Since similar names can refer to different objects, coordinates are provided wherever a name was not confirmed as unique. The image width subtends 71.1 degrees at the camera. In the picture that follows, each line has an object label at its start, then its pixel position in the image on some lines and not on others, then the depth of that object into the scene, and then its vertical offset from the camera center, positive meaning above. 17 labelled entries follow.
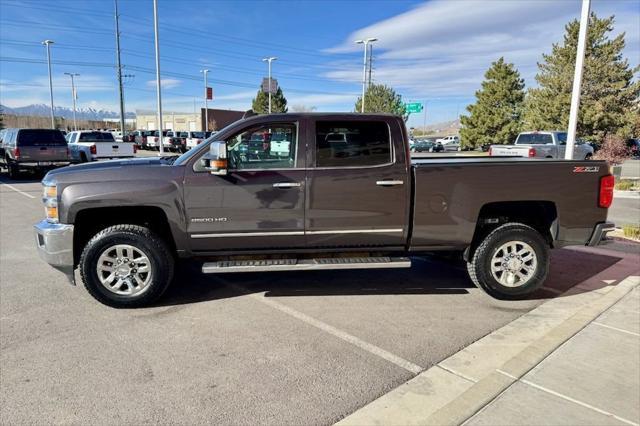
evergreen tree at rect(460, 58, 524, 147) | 35.19 +3.86
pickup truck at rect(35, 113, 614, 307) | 4.44 -0.57
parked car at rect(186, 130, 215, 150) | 36.74 +1.12
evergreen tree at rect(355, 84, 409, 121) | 49.69 +6.07
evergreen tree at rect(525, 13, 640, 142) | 26.80 +4.34
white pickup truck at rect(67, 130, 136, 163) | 19.47 +0.01
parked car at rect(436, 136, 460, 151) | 54.85 +1.58
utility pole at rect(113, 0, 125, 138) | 35.69 +5.96
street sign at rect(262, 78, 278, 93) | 39.25 +5.84
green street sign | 50.91 +5.39
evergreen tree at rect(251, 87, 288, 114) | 49.19 +5.50
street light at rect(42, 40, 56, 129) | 43.48 +8.35
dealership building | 76.81 +5.70
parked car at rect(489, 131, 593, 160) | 18.06 +0.51
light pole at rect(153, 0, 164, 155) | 23.99 +4.87
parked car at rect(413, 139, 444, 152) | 48.31 +0.89
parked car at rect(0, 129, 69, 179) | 16.22 -0.13
